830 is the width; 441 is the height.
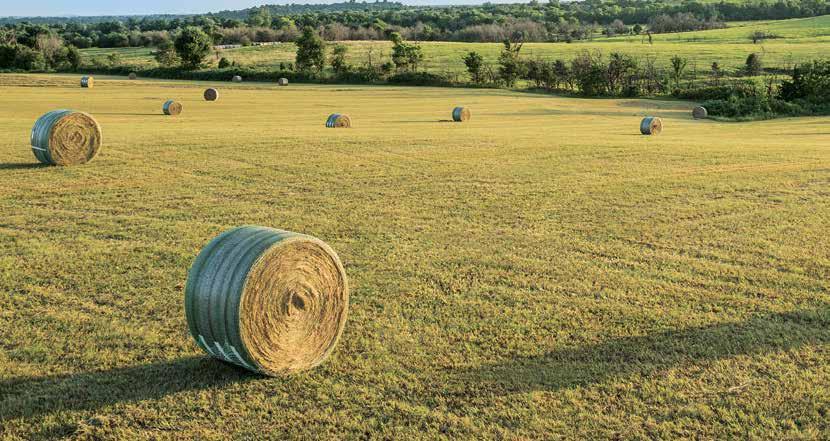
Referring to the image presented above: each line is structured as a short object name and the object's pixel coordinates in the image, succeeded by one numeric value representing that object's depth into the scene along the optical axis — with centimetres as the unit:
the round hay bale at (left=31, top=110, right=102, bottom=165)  2211
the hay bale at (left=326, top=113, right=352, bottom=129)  3525
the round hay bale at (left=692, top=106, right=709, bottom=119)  5032
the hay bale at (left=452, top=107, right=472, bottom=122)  4144
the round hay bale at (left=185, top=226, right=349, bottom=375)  822
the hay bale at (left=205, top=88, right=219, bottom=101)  5631
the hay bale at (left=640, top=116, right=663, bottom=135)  3553
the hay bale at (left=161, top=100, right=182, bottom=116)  4291
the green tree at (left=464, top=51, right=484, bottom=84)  7844
